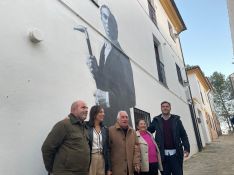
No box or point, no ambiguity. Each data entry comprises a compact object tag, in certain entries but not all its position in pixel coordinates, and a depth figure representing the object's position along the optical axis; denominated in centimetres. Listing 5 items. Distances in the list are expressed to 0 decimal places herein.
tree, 2450
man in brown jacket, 231
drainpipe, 826
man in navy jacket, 277
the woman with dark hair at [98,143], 213
